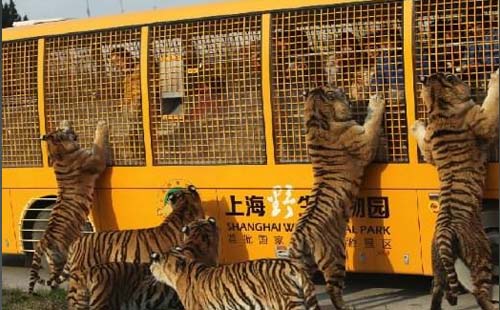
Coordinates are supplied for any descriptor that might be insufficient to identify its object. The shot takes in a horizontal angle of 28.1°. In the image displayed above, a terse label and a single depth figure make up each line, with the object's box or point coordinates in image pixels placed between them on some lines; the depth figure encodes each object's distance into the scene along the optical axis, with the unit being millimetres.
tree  31788
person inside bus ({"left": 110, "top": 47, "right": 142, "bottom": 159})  9648
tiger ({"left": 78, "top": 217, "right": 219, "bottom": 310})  7770
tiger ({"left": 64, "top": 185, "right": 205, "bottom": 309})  8773
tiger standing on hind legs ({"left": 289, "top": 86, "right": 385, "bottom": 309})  8195
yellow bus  8250
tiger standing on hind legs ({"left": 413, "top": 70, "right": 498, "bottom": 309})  7793
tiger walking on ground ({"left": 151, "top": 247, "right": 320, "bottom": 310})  6930
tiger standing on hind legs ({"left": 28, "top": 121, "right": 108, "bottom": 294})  9844
